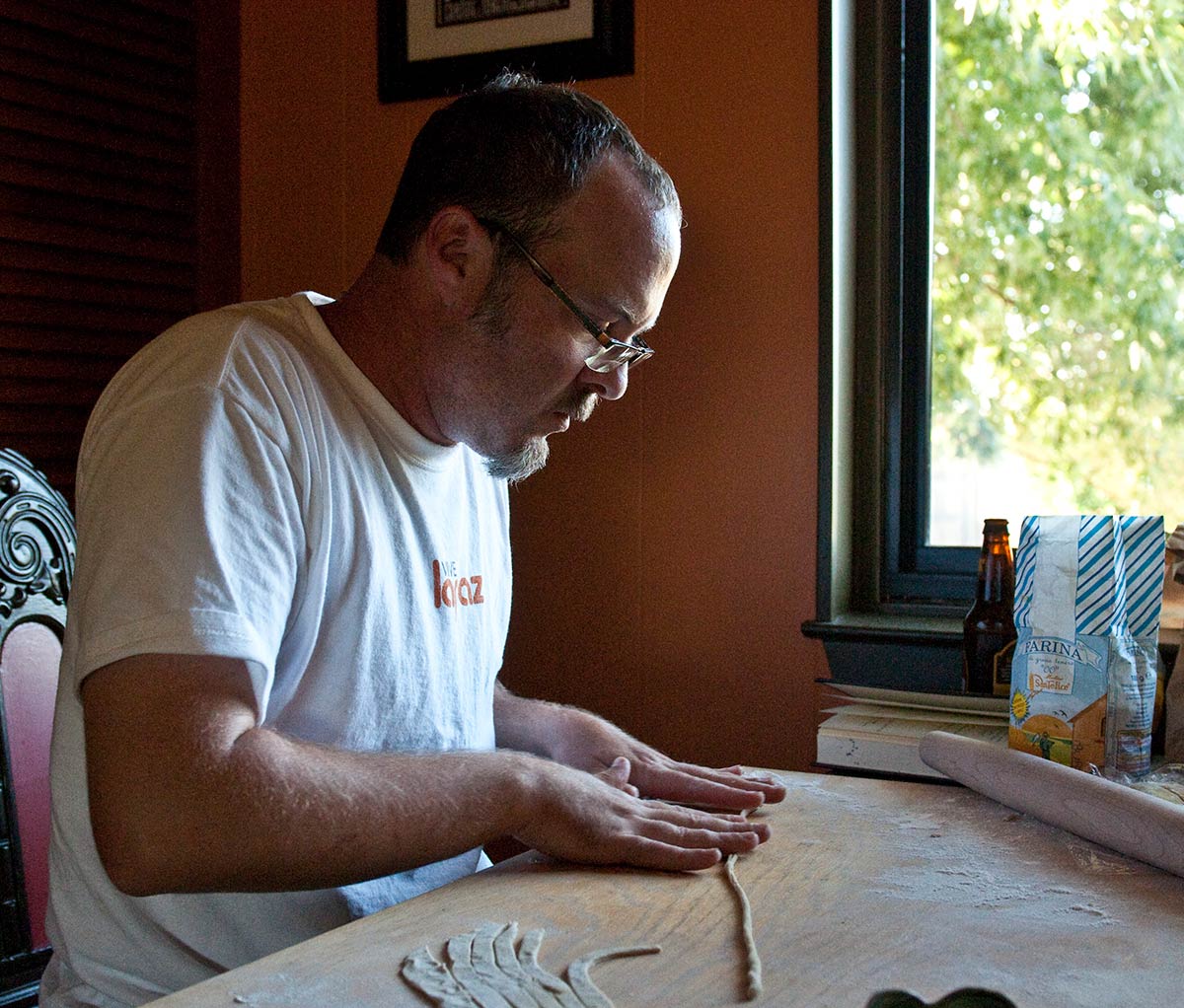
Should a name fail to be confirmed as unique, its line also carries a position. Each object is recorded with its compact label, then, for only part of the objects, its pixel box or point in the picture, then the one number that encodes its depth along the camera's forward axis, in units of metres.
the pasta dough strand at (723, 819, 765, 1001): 0.82
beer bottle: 1.61
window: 1.85
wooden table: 0.83
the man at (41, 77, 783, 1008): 0.97
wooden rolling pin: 1.08
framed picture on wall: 2.01
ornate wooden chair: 1.29
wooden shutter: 2.09
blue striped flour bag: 1.32
